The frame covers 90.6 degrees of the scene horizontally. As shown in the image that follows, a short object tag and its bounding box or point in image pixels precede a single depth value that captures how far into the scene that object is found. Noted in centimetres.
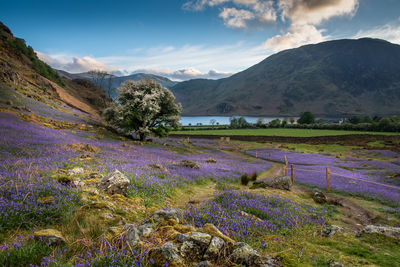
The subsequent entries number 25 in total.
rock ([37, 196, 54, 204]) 535
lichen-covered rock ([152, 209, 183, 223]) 525
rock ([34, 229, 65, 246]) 375
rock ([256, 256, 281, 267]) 360
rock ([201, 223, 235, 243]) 415
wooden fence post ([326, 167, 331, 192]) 1754
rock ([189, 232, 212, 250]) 383
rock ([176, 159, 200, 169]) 1828
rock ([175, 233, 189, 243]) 392
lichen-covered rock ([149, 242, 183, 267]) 332
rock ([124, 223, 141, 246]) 373
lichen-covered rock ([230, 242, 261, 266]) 360
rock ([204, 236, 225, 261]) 366
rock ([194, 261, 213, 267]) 332
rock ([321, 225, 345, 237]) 660
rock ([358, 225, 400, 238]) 640
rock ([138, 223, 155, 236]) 425
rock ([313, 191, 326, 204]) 1239
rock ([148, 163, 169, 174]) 1412
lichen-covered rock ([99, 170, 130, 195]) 789
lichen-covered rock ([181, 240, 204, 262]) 363
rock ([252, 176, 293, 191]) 1436
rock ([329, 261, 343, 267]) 419
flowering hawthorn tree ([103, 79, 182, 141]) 3375
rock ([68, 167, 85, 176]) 892
